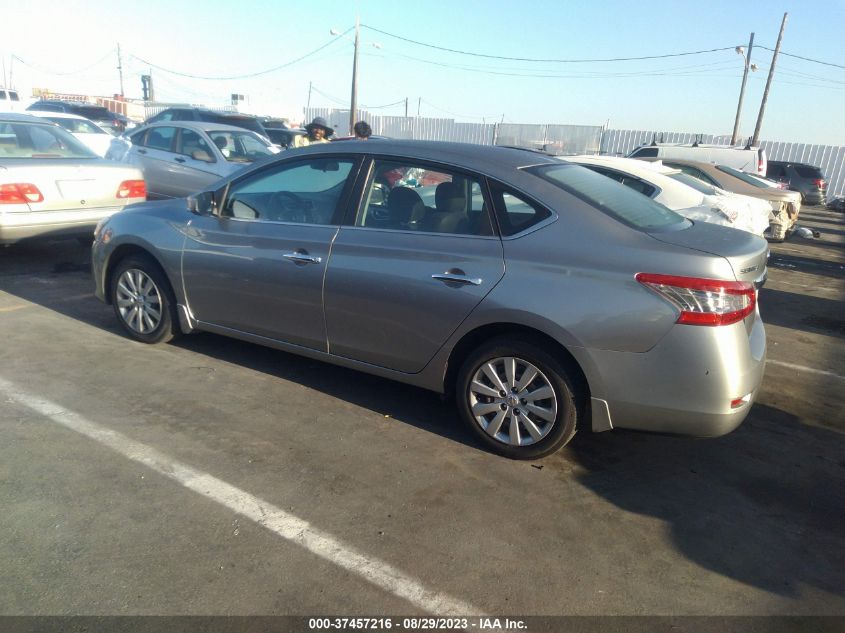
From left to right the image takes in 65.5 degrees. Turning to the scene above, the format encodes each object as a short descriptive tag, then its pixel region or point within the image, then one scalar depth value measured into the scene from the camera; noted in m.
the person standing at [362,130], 9.88
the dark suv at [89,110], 19.42
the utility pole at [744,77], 32.09
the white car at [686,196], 7.73
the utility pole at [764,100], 30.83
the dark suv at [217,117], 14.66
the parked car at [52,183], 6.53
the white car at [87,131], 13.55
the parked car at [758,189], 11.59
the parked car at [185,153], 9.98
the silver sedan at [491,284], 3.17
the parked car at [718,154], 17.42
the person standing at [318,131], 10.21
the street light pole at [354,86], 30.80
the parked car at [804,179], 23.69
